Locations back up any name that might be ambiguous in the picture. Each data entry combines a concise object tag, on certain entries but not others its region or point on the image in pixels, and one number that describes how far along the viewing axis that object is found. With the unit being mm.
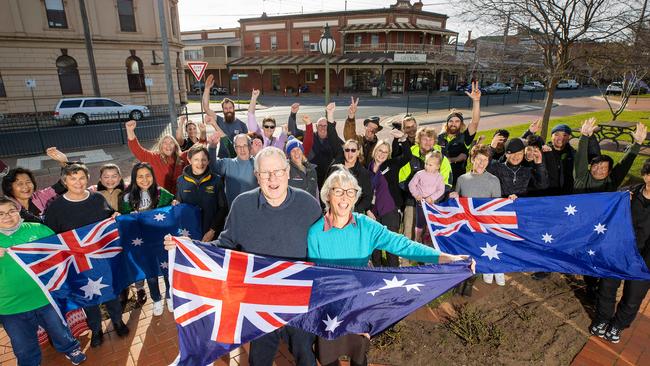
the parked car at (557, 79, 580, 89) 53588
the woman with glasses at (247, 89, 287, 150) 6238
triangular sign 11656
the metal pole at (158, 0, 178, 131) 11695
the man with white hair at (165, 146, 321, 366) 2783
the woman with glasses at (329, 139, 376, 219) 4730
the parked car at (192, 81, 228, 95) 48459
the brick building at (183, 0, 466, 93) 45250
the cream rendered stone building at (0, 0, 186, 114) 24172
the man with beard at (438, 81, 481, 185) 6020
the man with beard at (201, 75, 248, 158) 6641
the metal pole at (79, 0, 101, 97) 25706
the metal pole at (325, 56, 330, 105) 8642
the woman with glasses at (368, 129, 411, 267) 4930
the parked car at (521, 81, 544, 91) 49072
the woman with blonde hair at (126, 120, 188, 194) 5301
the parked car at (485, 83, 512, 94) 44812
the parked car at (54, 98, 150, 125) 20750
